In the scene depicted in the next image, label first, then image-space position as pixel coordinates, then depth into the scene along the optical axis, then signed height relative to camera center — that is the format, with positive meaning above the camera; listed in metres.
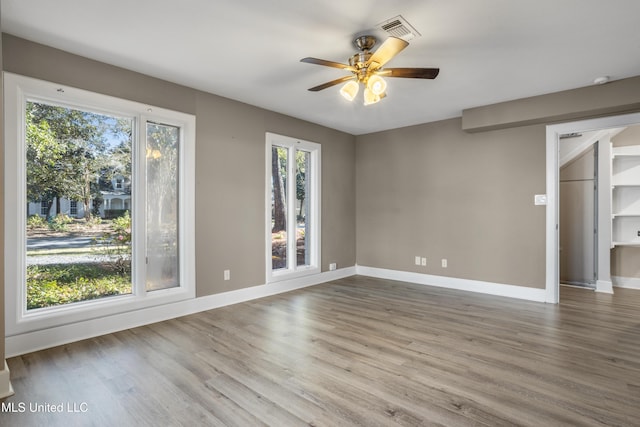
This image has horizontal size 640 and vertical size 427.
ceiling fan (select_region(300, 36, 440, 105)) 2.44 +1.14
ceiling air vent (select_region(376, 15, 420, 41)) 2.39 +1.41
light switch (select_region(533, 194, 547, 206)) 4.27 +0.17
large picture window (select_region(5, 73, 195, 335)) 2.71 +0.08
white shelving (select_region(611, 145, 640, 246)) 4.99 +0.26
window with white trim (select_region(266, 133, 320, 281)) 4.78 +0.08
